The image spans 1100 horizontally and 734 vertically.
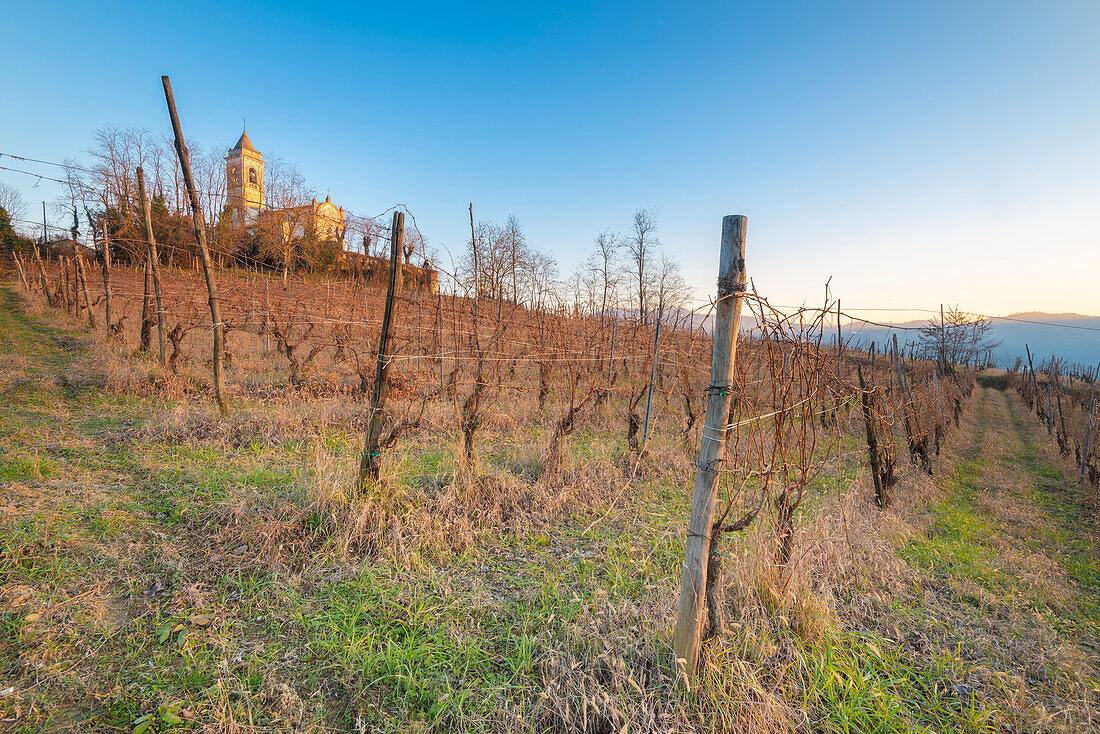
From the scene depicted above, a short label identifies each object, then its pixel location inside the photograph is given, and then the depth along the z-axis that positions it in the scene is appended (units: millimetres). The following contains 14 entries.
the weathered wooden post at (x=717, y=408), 1864
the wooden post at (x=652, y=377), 5353
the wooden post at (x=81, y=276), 11875
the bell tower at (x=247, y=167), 45750
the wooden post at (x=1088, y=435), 7175
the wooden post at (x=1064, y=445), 8414
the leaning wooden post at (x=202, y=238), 5355
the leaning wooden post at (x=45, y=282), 16417
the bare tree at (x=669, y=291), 31211
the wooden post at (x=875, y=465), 4910
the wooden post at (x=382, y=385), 3518
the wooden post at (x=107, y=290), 9744
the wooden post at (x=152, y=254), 7457
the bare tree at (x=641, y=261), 31438
